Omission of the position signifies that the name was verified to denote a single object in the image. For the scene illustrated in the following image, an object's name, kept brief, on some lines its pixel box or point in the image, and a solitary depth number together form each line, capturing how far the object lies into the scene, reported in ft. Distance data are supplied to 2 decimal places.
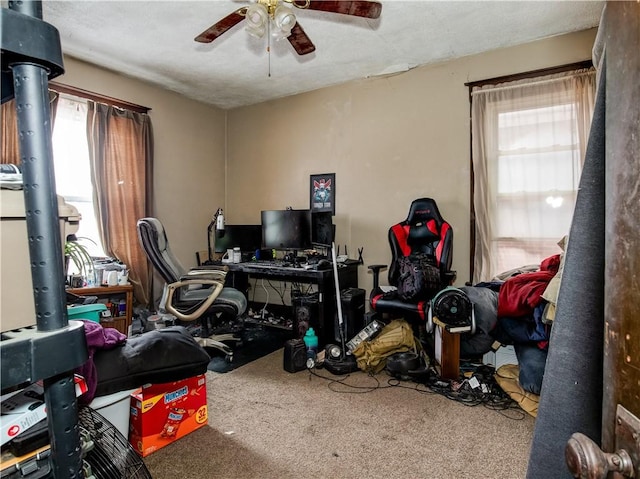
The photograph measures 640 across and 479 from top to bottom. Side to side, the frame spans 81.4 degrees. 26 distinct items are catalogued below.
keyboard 11.82
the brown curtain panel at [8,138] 8.29
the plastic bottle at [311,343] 9.50
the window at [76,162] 10.87
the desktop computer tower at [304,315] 10.78
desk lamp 14.29
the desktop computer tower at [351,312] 10.64
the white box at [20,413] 2.86
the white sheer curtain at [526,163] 9.64
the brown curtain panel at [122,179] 11.53
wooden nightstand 10.47
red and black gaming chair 9.47
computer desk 10.65
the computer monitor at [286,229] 12.49
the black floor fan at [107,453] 3.62
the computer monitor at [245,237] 13.94
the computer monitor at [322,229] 12.27
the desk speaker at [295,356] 9.09
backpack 9.05
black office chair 9.08
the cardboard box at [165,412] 5.79
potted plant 9.81
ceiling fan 6.42
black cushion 4.96
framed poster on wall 13.50
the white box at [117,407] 4.91
